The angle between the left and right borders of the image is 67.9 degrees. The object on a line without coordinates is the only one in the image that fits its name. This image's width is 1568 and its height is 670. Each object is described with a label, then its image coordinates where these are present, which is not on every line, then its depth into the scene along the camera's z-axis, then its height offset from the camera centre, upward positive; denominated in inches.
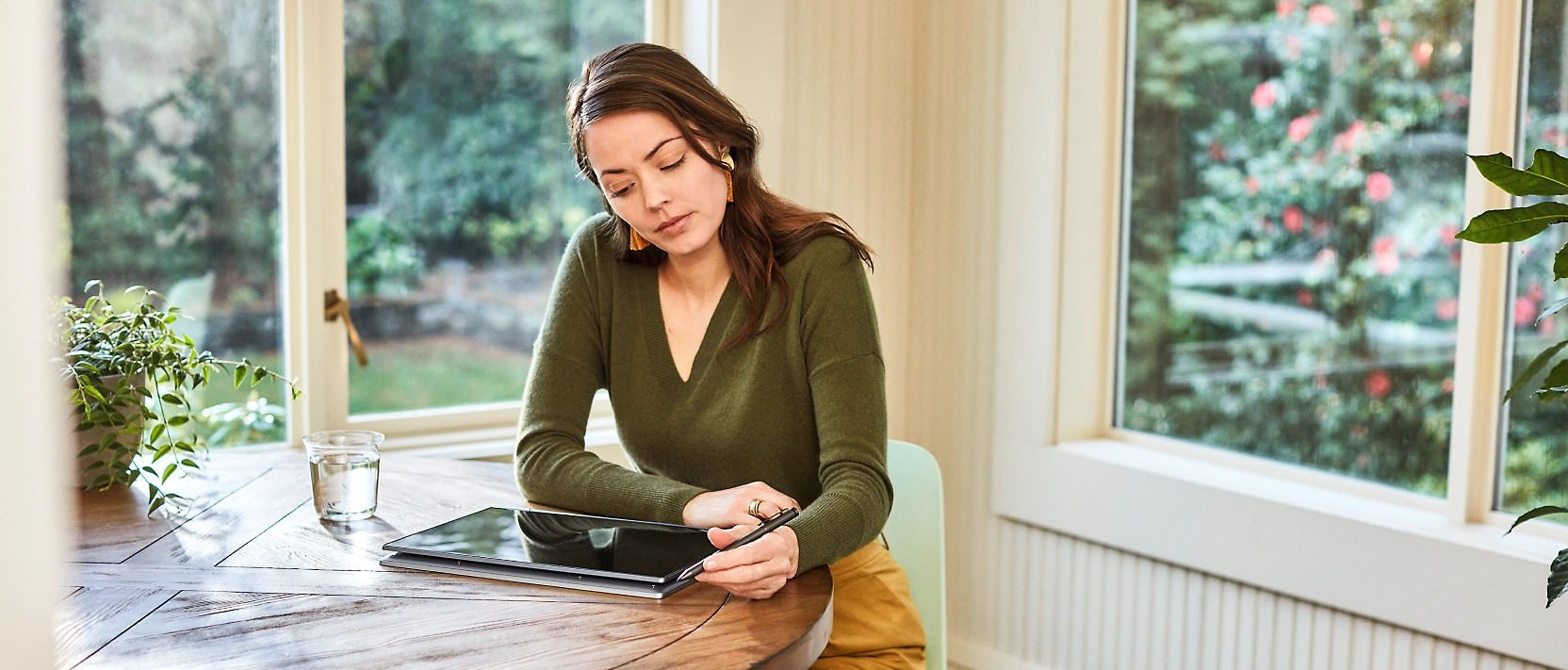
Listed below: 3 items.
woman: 54.6 -5.2
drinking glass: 53.6 -10.5
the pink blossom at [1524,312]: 70.1 -3.1
